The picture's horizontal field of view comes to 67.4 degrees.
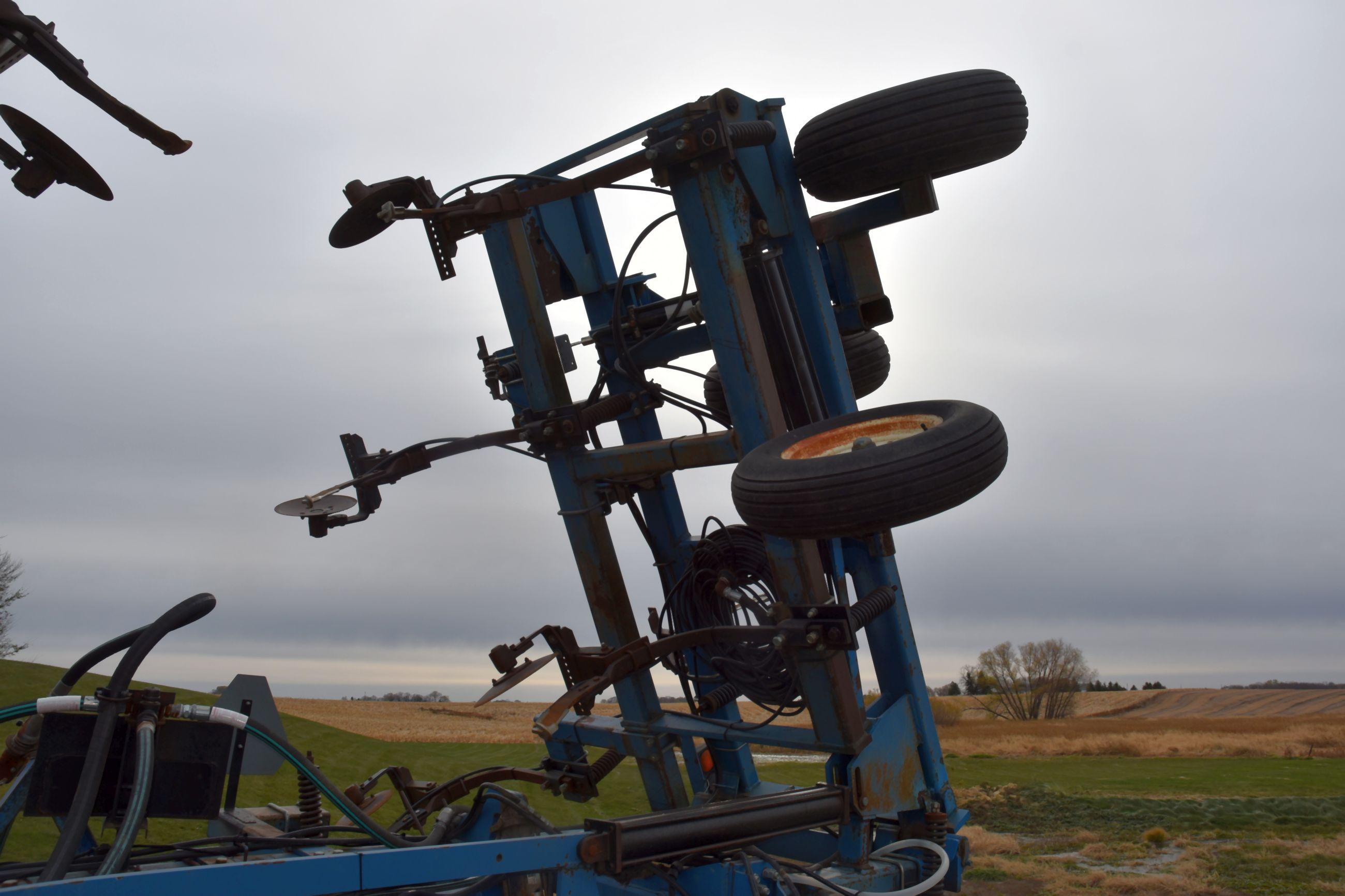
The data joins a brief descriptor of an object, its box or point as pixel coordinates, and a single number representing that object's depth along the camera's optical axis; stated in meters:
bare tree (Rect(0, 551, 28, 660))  25.55
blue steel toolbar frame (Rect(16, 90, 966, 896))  3.89
